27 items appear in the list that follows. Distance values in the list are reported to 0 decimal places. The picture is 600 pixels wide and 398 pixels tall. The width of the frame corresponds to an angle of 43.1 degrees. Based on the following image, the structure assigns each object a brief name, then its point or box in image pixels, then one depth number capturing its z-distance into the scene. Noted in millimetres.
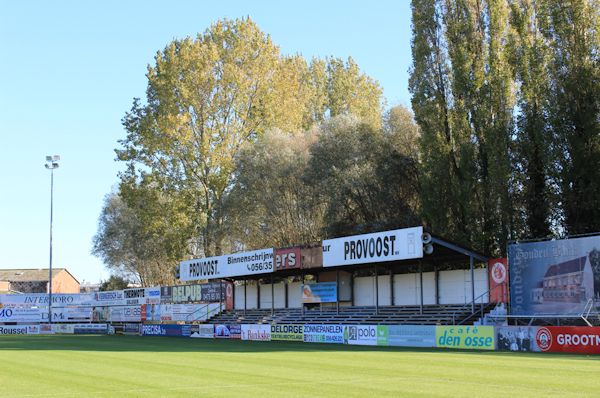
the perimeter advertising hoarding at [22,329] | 67000
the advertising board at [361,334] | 38562
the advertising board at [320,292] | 49344
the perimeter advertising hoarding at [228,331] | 49906
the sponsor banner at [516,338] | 31031
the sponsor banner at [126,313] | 65188
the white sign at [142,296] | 65438
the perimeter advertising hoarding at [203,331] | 52344
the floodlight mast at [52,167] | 63250
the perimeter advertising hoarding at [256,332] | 46906
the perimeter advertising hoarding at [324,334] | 40906
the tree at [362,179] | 53062
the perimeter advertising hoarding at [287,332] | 44156
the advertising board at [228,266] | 50875
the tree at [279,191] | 59656
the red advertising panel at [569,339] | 28438
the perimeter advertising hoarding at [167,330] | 54938
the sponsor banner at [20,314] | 69312
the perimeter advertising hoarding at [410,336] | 35594
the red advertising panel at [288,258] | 47656
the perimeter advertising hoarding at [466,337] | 32438
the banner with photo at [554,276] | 33625
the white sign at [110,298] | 69875
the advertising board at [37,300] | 71938
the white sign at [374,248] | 38375
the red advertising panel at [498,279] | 37906
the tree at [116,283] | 97919
